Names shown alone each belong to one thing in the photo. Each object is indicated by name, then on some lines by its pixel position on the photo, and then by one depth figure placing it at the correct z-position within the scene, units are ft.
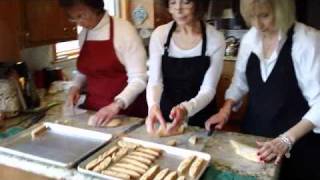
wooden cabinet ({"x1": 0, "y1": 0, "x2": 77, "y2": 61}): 4.91
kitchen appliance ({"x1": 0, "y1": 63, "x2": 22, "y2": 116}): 4.40
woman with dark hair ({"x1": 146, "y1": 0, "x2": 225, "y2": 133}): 4.37
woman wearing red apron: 4.45
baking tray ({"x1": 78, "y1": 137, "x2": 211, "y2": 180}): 3.10
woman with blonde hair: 3.84
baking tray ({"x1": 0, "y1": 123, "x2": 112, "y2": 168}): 3.28
